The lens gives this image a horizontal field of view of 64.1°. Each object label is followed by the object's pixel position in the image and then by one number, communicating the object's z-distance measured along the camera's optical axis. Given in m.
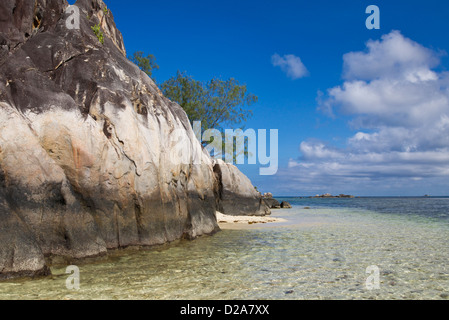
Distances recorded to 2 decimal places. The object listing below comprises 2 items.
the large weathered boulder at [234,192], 29.11
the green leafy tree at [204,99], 39.75
